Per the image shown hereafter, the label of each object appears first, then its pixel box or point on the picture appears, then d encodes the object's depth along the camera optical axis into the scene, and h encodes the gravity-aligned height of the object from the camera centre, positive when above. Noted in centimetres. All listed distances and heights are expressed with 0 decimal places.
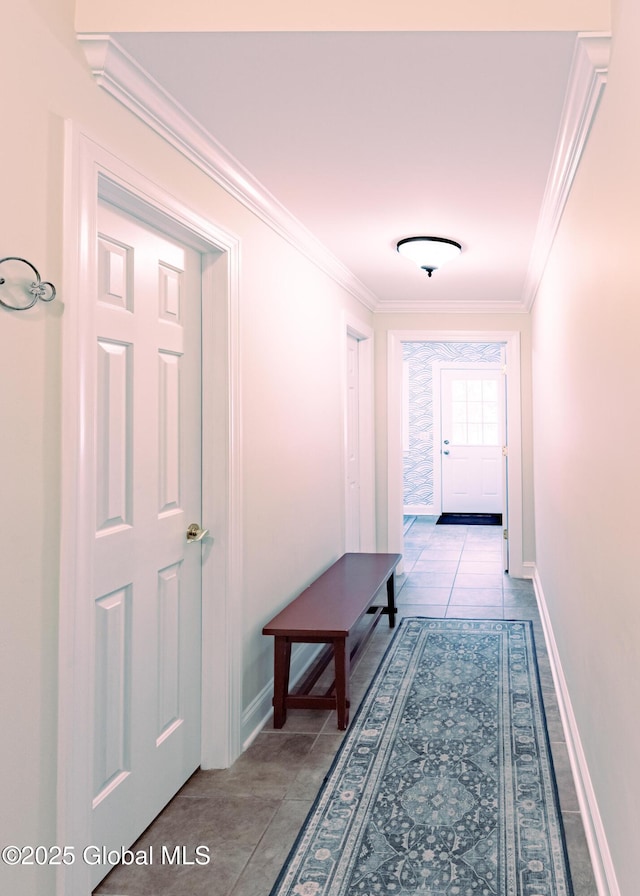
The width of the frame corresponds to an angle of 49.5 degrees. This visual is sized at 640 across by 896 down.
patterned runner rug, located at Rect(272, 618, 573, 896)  191 -112
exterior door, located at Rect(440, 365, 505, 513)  963 +37
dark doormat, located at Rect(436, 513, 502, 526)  909 -72
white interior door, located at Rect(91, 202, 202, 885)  194 -18
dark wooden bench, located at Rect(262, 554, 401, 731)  292 -67
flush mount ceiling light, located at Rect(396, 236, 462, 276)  366 +116
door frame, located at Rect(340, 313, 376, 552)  556 +19
